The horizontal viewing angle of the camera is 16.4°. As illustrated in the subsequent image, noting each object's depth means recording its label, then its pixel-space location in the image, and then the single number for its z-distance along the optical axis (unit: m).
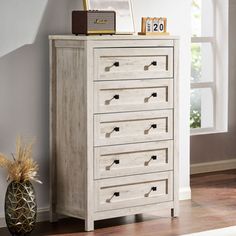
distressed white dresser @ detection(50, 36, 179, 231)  4.73
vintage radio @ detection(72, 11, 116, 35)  4.76
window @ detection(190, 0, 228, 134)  6.85
